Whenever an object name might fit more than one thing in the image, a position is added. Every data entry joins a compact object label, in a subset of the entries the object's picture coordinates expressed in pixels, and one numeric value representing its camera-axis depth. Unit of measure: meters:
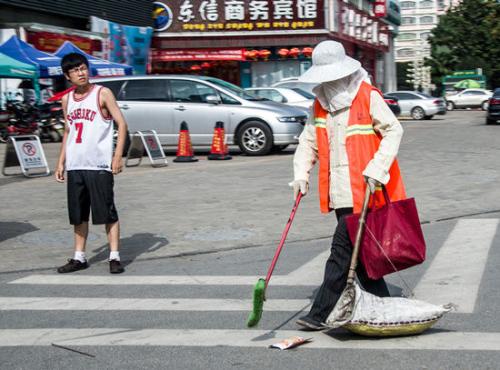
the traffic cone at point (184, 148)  17.03
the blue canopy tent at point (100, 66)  24.14
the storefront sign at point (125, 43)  31.73
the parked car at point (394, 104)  37.16
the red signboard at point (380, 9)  58.22
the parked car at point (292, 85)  26.44
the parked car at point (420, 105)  38.69
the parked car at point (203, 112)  18.14
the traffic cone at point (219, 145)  17.27
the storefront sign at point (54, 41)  26.52
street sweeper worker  5.03
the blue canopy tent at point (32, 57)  22.38
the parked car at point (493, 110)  30.48
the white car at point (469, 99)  54.84
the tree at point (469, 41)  78.94
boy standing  7.12
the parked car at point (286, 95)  23.77
